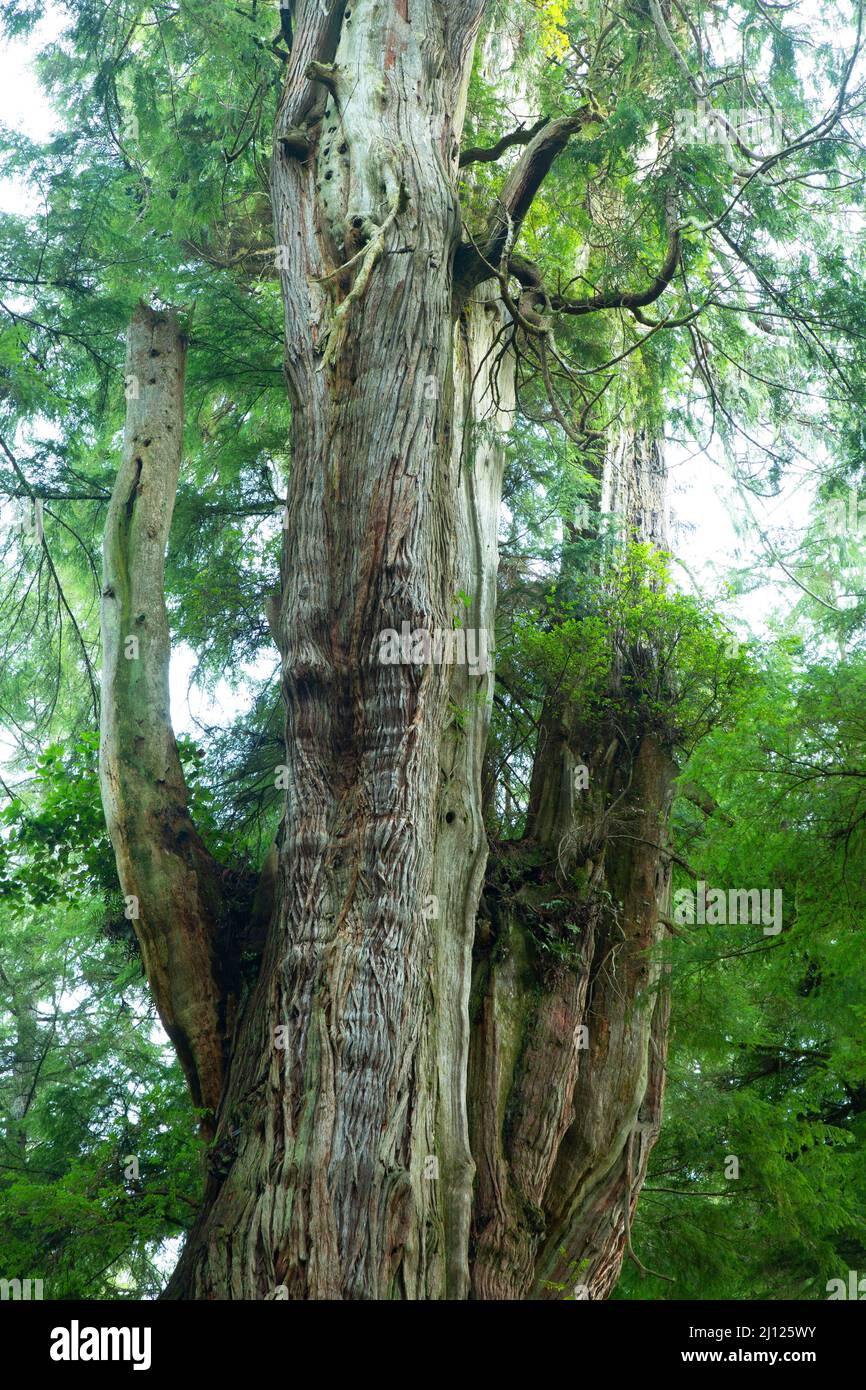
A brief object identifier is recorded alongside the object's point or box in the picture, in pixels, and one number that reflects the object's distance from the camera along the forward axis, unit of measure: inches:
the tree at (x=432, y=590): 201.6
